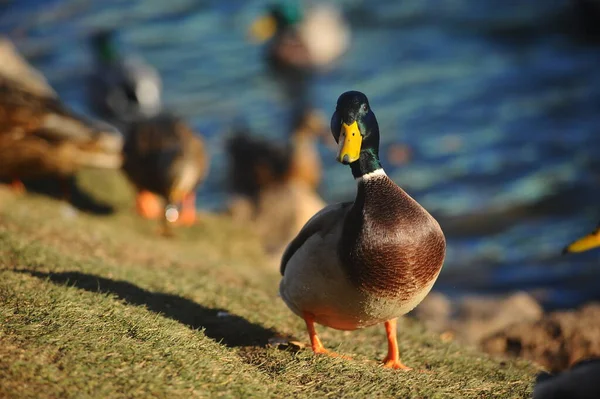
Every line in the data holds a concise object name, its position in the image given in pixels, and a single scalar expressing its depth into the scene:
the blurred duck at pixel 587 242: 8.44
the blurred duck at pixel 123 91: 24.39
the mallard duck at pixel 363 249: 7.95
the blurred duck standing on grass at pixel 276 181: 20.91
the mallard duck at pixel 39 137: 15.96
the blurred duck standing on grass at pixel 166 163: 16.53
